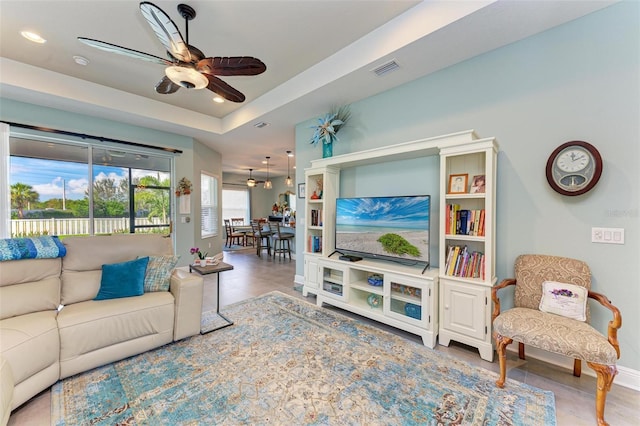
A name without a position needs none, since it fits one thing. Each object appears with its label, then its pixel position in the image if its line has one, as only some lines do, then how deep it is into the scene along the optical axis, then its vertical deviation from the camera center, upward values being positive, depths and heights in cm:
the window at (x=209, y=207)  632 +3
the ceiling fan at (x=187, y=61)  193 +126
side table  266 -67
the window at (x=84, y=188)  362 +33
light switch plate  191 -20
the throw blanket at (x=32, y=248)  205 -35
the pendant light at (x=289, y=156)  678 +150
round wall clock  196 +34
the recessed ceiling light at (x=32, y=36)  257 +179
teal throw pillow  230 -68
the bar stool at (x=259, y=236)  721 -83
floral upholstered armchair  152 -79
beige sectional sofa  163 -85
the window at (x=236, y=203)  1067 +23
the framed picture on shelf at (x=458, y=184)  246 +25
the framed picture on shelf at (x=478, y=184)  236 +24
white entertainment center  222 -67
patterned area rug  157 -130
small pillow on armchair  185 -69
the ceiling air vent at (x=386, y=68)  262 +152
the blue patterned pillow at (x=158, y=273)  248 -66
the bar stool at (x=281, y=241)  669 -92
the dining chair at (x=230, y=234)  896 -93
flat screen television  269 -22
